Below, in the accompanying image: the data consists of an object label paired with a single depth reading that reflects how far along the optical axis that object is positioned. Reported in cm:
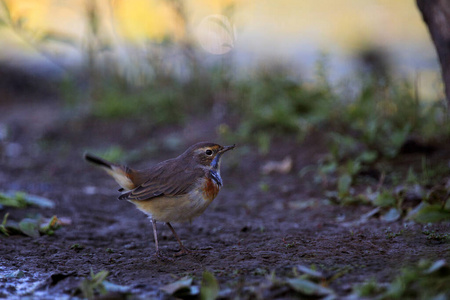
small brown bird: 910
